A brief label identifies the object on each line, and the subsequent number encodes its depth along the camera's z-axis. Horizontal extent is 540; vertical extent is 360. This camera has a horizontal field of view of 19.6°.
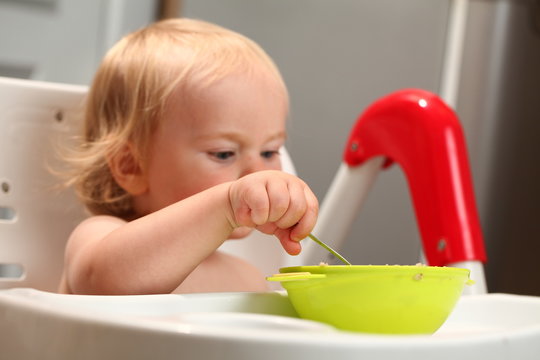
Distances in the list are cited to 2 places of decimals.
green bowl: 1.12
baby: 1.35
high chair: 0.97
